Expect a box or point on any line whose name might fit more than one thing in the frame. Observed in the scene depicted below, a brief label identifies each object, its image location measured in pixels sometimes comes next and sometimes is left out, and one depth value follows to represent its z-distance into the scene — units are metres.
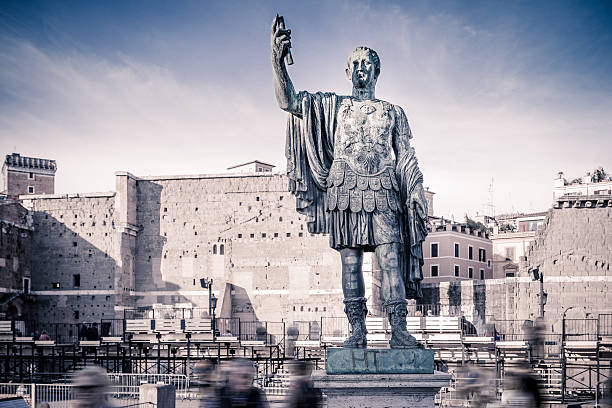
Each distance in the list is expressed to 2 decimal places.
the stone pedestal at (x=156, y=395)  11.10
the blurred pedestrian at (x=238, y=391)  6.21
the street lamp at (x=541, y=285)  41.34
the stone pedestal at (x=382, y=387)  5.06
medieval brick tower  69.81
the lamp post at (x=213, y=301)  44.60
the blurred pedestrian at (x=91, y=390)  6.09
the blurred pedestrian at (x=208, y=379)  7.40
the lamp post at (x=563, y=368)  17.68
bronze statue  5.51
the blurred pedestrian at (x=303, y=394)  6.67
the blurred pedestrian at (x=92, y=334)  31.48
